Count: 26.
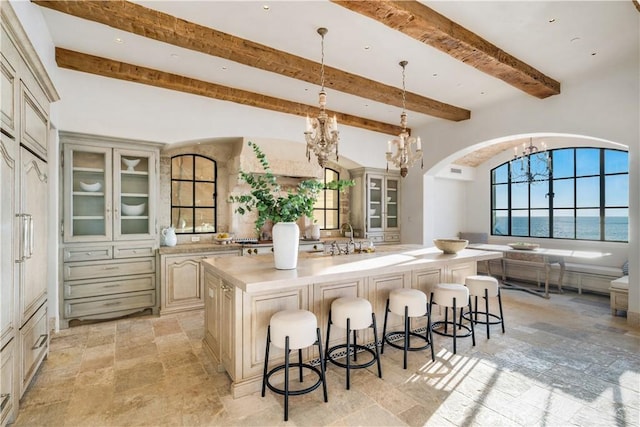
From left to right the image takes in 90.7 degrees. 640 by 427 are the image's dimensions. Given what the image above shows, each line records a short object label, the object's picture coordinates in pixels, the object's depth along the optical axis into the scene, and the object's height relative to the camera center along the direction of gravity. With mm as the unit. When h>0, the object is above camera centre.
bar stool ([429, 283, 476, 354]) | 3117 -841
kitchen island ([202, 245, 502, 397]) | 2365 -695
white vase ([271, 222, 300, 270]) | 2545 -260
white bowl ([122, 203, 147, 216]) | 4215 +45
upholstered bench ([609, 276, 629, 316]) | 4102 -1075
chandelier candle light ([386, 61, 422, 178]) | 3599 +698
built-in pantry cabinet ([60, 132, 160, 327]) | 3826 -187
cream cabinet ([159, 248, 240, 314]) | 4250 -956
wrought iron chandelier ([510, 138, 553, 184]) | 6669 +1033
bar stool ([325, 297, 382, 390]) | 2521 -840
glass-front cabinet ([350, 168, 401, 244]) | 6477 +173
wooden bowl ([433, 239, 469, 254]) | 3609 -375
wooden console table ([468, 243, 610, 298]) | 5176 -721
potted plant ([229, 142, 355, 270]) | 2545 +6
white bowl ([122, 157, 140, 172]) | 4188 +661
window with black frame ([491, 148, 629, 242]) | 5875 +294
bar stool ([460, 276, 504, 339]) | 3502 -826
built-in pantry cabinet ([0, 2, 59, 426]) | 1914 +1
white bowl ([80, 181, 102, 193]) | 3961 +329
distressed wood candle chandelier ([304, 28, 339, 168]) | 2998 +746
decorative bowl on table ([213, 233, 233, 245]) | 4970 -402
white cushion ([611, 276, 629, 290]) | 4117 -926
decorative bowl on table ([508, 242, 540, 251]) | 5801 -621
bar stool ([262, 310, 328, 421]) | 2188 -867
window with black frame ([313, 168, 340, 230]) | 6547 +119
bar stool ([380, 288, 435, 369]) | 2836 -848
